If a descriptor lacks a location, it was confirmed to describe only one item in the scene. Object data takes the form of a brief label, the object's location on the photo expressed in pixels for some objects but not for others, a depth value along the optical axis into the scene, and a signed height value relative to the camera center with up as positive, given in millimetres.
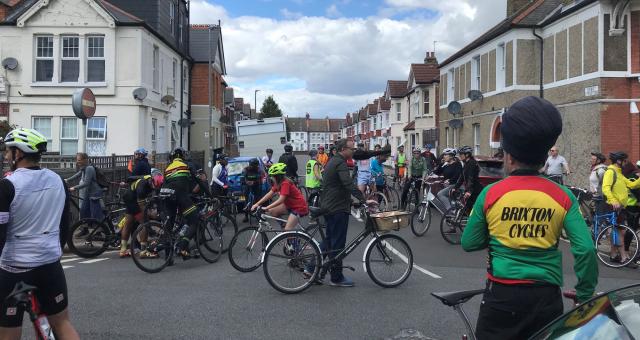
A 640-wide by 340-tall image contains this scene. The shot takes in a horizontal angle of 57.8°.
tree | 100062 +10447
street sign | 12641 +1408
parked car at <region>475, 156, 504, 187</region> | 12508 +6
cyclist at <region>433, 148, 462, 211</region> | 13320 +43
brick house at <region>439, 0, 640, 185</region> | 18109 +3636
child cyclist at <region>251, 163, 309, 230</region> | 8633 -490
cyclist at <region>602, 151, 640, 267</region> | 9484 -306
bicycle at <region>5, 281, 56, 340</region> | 3526 -903
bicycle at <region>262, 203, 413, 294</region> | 7473 -1165
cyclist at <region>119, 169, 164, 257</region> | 9828 -556
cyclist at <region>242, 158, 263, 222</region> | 15273 -291
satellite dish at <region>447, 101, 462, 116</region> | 27188 +2961
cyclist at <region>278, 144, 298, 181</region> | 18594 +203
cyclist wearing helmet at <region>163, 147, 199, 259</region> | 9219 -538
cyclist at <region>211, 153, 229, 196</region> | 15808 -288
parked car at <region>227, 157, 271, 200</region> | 17656 -100
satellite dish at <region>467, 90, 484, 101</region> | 27141 +3525
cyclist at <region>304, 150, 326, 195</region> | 16109 -185
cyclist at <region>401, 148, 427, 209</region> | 15841 -70
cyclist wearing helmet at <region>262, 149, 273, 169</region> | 20516 +326
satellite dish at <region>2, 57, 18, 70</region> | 22547 +4004
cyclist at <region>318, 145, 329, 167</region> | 21953 +486
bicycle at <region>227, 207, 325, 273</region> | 8562 -1130
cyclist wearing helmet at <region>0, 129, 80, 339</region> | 3678 -441
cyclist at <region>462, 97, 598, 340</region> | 2979 -317
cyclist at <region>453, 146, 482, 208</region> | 11414 -119
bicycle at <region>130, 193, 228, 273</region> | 8758 -1148
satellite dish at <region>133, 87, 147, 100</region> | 22672 +2911
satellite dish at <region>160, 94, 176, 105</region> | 26734 +3166
